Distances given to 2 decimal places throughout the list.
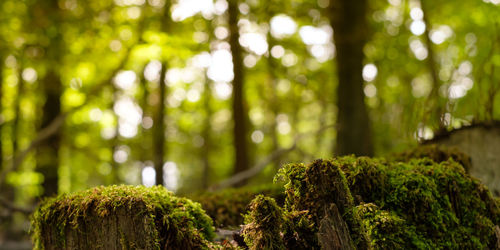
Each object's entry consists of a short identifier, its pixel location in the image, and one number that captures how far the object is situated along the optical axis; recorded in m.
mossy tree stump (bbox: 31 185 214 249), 2.21
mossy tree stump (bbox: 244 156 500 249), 2.08
